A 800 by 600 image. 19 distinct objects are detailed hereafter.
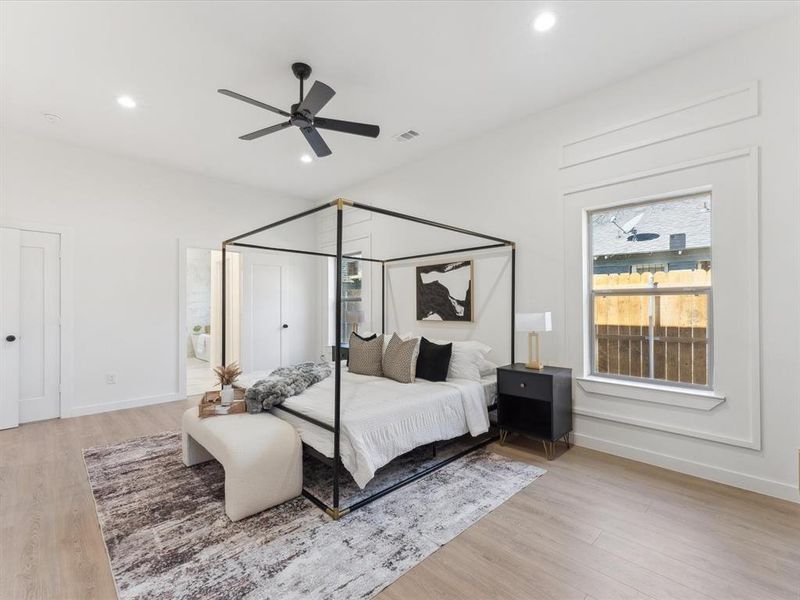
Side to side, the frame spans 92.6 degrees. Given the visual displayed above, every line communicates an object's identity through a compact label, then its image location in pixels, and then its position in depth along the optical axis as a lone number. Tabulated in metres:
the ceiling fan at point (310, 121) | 2.72
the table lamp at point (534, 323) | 3.26
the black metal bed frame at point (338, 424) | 2.26
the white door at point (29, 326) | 4.02
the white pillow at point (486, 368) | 3.79
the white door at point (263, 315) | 5.88
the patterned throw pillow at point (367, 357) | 3.84
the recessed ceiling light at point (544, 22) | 2.44
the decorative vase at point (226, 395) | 2.87
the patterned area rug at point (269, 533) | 1.75
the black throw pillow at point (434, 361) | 3.56
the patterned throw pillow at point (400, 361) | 3.53
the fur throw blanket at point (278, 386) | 2.86
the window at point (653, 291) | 2.88
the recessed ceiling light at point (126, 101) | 3.38
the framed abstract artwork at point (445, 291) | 4.29
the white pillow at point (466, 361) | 3.63
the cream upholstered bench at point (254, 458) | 2.22
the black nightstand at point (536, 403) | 3.11
